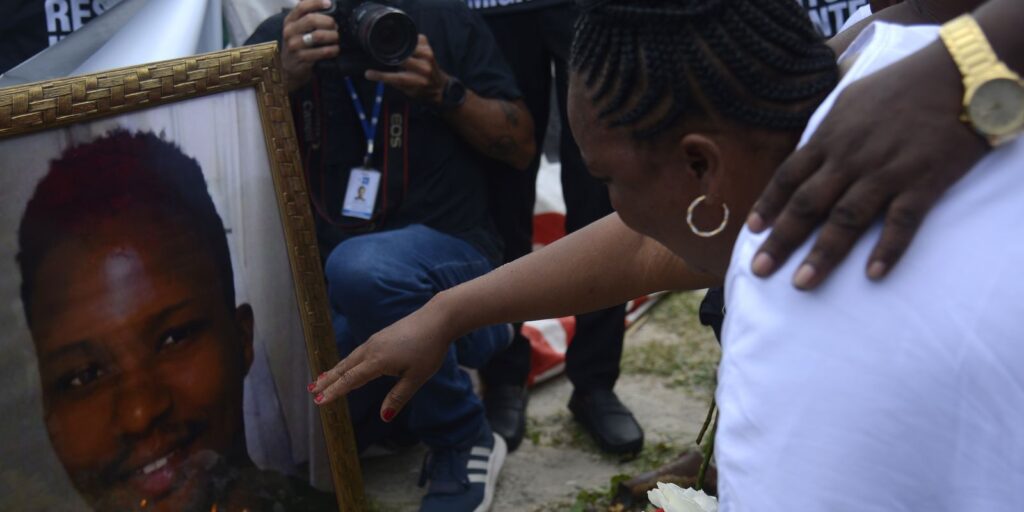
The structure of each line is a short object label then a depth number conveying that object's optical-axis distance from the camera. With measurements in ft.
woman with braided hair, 3.16
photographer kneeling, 9.11
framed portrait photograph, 6.66
